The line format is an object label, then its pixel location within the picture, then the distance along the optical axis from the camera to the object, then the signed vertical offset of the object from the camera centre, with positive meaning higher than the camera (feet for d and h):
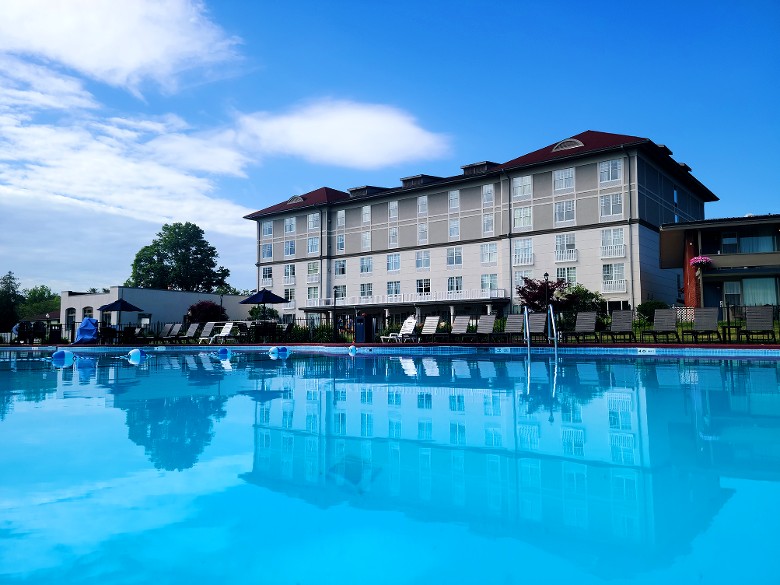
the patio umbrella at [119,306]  95.61 +3.62
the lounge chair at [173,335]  93.61 -1.14
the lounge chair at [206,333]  88.07 -0.81
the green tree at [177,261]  201.46 +23.19
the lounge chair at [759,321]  55.83 +0.28
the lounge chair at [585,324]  64.75 +0.11
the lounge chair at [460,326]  72.84 -0.02
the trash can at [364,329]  80.48 -0.34
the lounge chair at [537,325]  65.67 +0.04
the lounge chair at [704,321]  58.18 +0.33
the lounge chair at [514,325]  69.10 +0.06
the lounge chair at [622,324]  64.03 +0.09
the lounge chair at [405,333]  77.41 -0.89
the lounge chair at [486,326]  71.88 -0.03
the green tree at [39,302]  276.82 +13.89
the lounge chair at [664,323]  61.26 +0.15
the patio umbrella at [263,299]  87.72 +4.30
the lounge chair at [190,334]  92.17 -1.03
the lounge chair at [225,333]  85.15 -0.82
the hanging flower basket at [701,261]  89.35 +9.61
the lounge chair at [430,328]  75.66 -0.24
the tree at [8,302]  168.25 +8.31
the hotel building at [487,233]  112.57 +21.23
